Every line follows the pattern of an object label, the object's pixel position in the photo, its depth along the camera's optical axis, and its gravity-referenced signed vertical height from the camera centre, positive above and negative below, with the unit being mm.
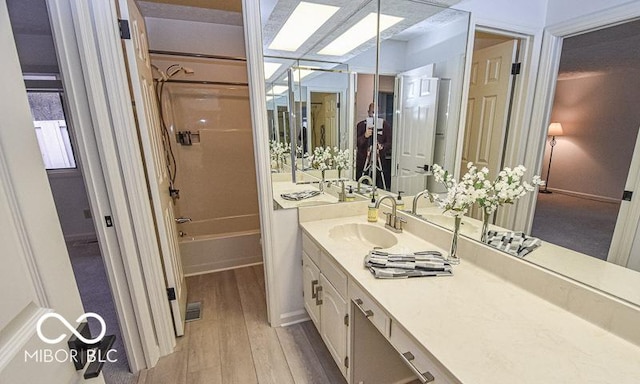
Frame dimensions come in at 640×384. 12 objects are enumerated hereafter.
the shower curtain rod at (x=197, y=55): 2488 +704
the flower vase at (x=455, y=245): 1266 -571
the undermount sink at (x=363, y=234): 1695 -688
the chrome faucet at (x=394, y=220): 1678 -577
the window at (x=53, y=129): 3215 +55
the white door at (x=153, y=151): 1497 -124
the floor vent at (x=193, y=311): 2113 -1431
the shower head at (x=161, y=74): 2503 +526
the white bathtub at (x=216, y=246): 2791 -1195
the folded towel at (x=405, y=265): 1141 -596
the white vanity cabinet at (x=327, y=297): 1364 -948
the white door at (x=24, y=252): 429 -210
